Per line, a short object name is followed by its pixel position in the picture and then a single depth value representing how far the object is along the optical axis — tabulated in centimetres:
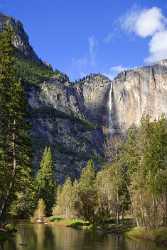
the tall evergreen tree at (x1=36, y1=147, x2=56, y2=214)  16021
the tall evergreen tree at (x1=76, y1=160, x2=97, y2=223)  10231
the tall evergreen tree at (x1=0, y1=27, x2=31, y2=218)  5025
